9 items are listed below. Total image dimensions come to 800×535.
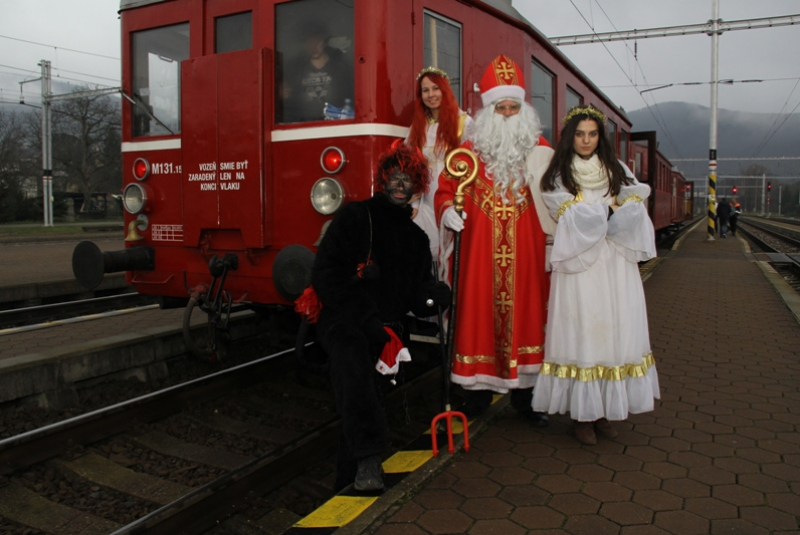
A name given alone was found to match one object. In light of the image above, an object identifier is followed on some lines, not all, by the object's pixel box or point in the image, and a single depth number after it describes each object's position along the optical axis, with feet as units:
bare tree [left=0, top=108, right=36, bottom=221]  113.29
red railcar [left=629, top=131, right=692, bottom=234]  40.83
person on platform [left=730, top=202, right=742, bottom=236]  93.64
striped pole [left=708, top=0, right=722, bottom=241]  74.23
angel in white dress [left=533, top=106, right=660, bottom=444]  12.09
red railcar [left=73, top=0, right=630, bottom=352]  14.47
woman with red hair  14.23
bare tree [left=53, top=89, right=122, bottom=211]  143.64
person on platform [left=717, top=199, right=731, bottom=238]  87.61
